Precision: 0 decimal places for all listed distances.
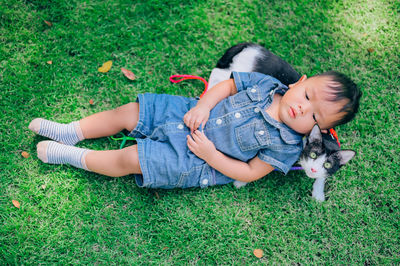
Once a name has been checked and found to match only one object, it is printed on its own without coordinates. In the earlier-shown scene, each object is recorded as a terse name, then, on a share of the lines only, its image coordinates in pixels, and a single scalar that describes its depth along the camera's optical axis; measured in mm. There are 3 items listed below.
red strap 3066
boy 2342
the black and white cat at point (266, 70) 2346
